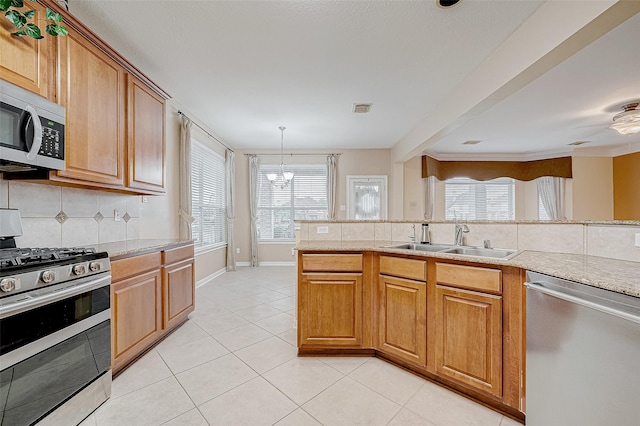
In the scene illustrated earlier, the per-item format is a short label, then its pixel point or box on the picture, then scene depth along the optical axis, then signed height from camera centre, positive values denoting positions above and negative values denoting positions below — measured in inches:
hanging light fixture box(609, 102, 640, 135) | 144.1 +50.9
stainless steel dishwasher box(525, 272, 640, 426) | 41.1 -25.3
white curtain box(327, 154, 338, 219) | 244.5 +24.8
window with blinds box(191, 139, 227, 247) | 175.2 +13.5
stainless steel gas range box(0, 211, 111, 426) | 47.5 -24.6
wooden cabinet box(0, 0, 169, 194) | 63.8 +33.6
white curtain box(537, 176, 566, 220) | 250.4 +16.4
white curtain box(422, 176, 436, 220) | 247.6 +15.7
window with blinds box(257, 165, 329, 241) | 250.5 +12.8
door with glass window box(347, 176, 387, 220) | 250.2 +14.5
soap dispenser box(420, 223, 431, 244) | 99.3 -7.8
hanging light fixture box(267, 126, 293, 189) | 197.1 +32.8
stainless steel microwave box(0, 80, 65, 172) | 56.9 +19.5
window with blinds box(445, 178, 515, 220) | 270.5 +14.9
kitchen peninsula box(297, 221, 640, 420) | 61.4 -24.2
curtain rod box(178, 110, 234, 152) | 150.1 +56.7
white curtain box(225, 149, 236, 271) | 221.0 +2.7
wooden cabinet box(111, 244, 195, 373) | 76.2 -28.7
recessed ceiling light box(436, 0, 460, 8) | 73.3 +58.4
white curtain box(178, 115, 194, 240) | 146.6 +17.0
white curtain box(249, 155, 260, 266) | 240.2 +9.1
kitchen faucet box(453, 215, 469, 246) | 90.5 -6.2
